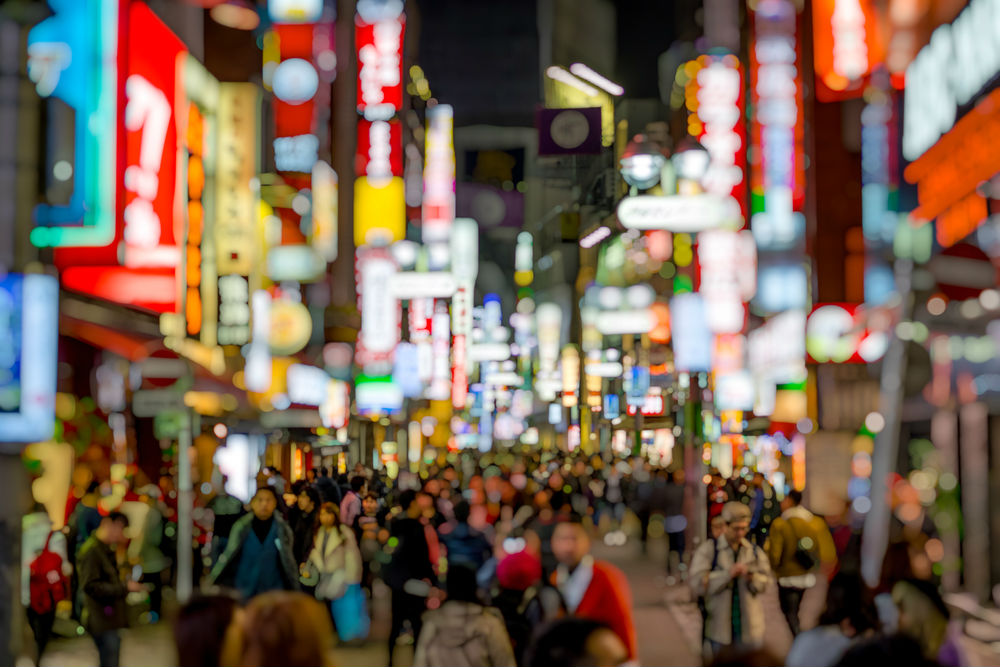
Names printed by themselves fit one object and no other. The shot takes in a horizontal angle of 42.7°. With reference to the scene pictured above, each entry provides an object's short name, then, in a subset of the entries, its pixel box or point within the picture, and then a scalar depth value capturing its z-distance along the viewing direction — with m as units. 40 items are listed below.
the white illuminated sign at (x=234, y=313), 22.86
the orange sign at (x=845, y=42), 17.48
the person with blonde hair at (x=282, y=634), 4.76
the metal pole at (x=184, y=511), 12.30
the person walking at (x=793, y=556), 12.45
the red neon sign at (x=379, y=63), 35.91
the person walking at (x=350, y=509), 16.89
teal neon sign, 14.03
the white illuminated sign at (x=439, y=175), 48.00
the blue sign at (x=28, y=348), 8.63
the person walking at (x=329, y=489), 17.85
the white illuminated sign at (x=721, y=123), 27.16
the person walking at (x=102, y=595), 9.83
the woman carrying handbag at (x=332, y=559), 13.06
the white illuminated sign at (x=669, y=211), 14.00
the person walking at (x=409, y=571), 11.91
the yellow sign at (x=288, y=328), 27.55
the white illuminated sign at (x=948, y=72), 11.67
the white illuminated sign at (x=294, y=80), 30.66
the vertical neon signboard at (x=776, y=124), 26.48
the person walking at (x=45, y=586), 10.88
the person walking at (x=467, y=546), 11.80
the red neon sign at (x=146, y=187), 15.66
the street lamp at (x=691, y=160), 18.82
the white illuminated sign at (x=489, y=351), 83.81
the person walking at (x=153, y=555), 14.49
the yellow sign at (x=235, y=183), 22.31
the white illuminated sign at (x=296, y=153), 31.08
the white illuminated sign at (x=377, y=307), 38.50
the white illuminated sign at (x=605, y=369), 63.19
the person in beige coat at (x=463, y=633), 6.91
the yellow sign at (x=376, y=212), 38.50
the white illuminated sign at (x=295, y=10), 30.50
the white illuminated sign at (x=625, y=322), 35.72
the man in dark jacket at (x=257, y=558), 10.51
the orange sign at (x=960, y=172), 11.40
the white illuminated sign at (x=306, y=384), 30.33
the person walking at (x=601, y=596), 7.20
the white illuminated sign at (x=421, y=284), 36.69
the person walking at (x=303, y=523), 15.12
